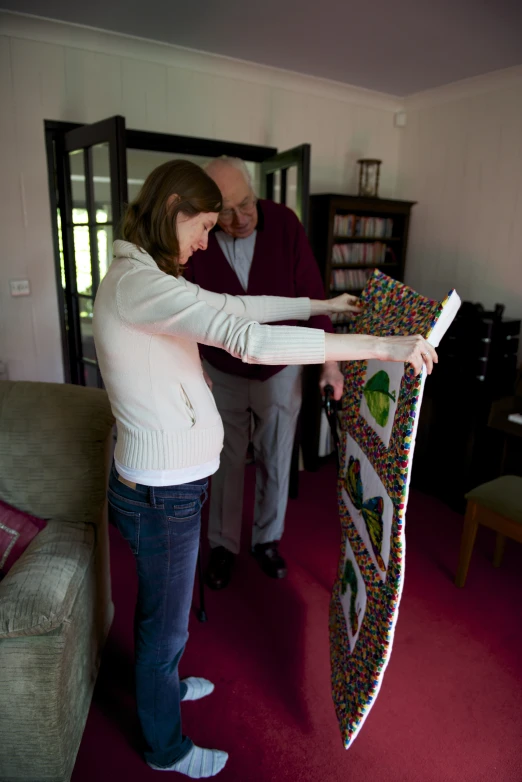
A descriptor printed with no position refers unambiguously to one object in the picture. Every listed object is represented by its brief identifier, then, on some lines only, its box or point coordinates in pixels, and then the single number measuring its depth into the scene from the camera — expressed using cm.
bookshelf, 335
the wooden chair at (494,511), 208
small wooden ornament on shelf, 354
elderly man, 205
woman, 104
